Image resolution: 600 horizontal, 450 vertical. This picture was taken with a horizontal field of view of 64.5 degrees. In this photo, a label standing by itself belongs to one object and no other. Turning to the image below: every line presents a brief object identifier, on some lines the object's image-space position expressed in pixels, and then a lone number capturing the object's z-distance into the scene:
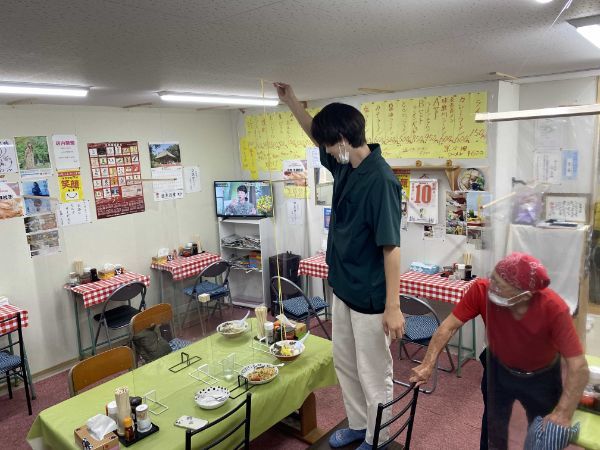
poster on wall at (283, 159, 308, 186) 5.25
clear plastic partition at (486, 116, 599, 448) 1.31
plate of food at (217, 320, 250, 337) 3.10
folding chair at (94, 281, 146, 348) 4.21
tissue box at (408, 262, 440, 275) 4.28
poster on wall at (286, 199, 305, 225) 5.36
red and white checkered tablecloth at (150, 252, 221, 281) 4.89
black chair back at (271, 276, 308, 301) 4.73
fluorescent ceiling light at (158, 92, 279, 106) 3.72
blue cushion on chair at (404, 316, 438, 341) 3.63
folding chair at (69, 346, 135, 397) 2.57
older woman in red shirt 1.33
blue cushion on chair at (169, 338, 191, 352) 3.50
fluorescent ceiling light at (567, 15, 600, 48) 1.81
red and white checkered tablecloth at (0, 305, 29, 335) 3.59
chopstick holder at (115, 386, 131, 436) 2.09
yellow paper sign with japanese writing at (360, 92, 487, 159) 3.93
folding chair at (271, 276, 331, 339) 4.27
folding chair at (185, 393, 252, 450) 1.93
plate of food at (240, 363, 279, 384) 2.48
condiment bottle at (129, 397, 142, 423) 2.17
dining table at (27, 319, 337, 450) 2.18
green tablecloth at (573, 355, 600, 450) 1.37
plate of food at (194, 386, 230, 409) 2.30
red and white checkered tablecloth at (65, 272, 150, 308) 4.17
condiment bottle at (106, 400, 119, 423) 2.18
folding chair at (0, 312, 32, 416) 3.45
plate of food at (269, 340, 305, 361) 2.71
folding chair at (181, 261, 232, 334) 4.80
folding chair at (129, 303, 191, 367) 3.26
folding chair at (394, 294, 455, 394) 3.48
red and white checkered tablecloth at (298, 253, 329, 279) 4.64
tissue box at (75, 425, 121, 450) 1.99
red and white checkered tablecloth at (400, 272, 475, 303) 3.78
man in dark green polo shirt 1.79
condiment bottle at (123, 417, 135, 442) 2.05
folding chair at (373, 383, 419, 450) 1.85
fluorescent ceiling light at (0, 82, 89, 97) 2.84
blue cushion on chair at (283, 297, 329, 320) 4.28
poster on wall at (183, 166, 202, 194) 5.40
